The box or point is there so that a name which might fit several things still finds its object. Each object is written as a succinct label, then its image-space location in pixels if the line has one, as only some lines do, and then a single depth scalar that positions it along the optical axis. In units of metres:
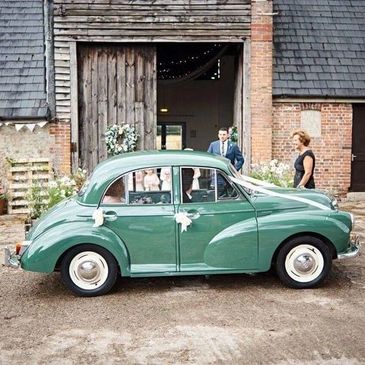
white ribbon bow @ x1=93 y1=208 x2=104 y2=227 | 6.01
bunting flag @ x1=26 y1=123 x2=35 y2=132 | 12.88
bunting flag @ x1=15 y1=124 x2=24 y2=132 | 12.87
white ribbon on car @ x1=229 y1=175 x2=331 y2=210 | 6.35
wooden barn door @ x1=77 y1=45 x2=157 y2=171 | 13.05
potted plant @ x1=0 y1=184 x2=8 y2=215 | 12.32
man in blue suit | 9.25
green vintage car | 6.05
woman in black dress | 8.00
